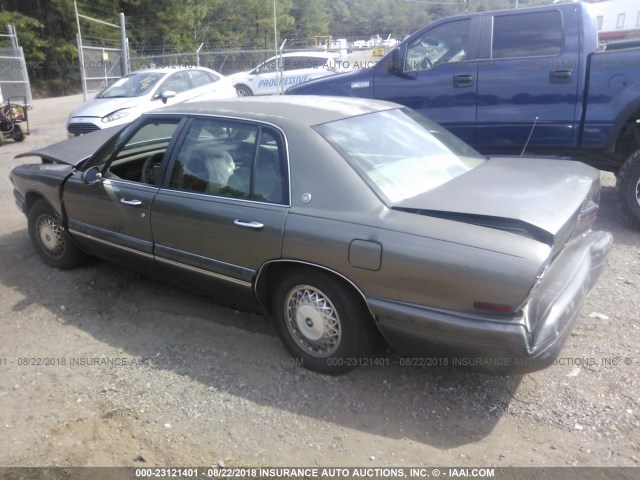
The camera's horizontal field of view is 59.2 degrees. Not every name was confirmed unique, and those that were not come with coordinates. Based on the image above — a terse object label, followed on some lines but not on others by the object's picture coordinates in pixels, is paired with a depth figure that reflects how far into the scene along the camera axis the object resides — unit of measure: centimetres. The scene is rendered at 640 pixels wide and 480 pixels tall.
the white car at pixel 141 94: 1073
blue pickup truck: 565
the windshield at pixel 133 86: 1140
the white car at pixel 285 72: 1623
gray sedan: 276
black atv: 1263
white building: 2897
